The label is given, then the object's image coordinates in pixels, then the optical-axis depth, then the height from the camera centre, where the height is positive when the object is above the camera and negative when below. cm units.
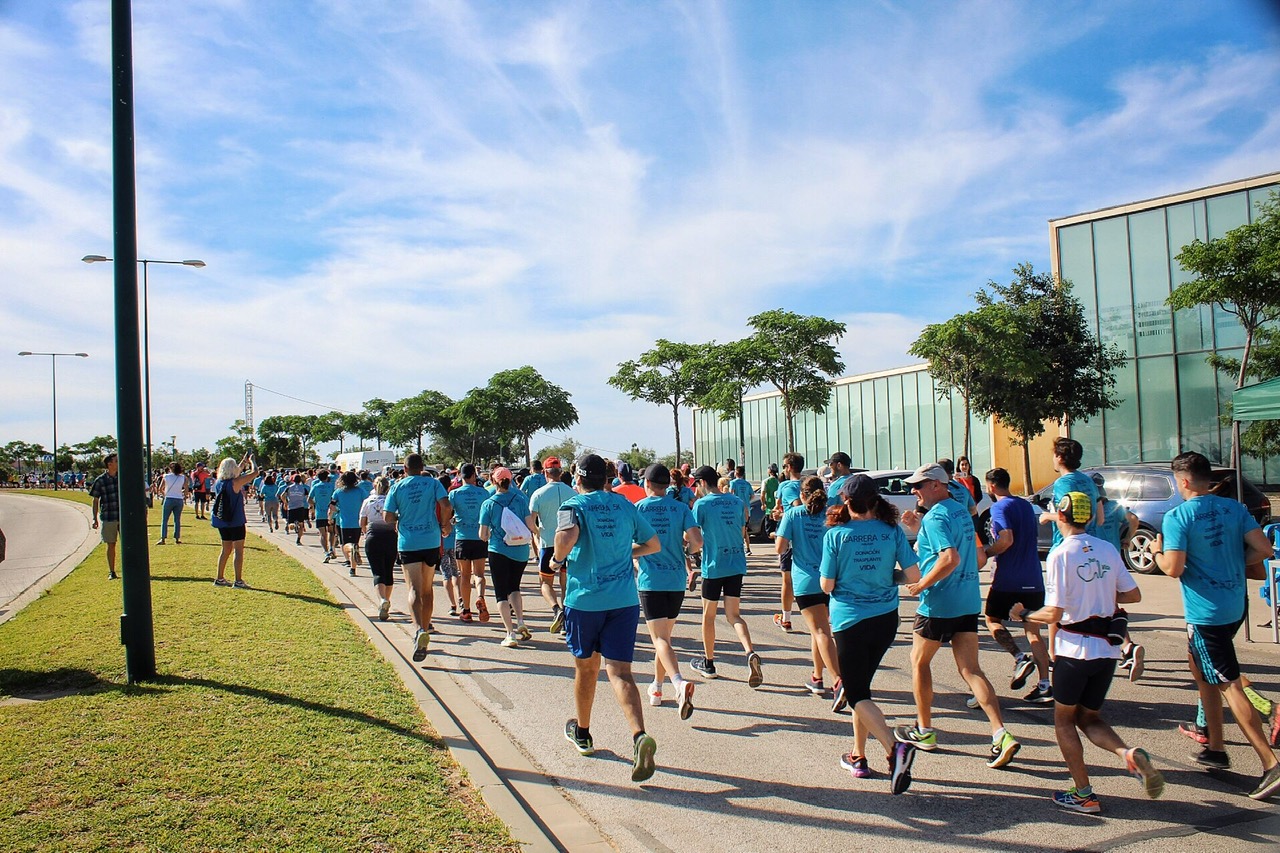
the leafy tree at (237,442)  6694 +152
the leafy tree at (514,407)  5997 +317
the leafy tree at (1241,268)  1919 +367
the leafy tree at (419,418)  7106 +318
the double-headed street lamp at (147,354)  2653 +415
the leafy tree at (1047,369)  2741 +205
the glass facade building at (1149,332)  3058 +360
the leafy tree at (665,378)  3856 +316
